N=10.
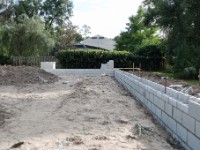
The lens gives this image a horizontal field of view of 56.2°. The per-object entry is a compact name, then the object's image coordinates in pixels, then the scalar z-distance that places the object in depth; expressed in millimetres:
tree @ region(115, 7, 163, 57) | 18331
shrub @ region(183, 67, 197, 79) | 8750
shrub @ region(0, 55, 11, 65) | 14602
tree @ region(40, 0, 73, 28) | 23473
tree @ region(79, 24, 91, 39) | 27151
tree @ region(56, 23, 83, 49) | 22112
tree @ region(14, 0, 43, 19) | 22077
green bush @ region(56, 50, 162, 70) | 13035
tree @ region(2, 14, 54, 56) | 15853
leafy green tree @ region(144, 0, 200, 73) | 9332
